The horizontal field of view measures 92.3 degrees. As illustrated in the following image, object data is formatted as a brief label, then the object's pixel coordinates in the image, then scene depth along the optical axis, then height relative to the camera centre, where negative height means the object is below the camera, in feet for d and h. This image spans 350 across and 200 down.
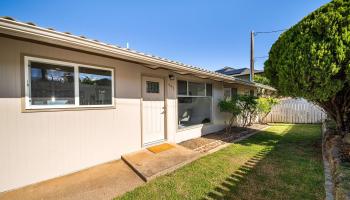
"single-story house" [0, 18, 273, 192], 9.57 -0.41
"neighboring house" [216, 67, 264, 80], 64.64 +9.87
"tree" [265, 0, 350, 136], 13.85 +3.27
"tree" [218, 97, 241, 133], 24.46 -1.35
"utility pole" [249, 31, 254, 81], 45.77 +11.77
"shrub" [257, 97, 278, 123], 31.42 -1.60
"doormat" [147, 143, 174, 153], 16.09 -5.05
